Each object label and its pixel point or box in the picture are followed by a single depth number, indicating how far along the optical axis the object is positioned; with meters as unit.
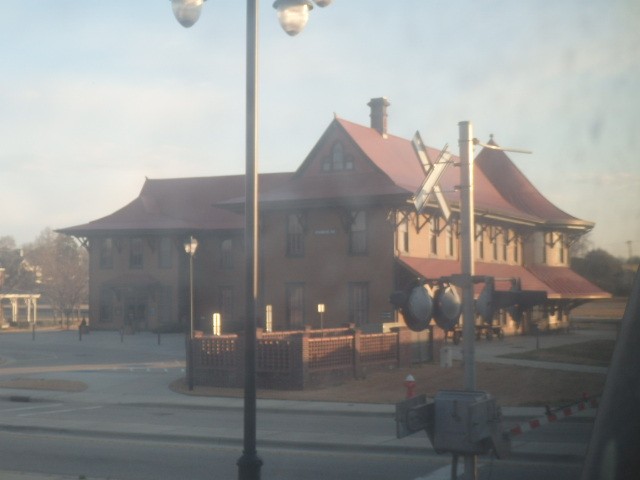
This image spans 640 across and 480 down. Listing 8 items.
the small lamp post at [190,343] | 26.08
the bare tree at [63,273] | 82.62
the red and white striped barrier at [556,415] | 10.45
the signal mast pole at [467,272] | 9.15
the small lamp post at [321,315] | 37.18
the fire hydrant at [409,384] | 19.39
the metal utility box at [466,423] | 6.84
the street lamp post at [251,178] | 8.64
